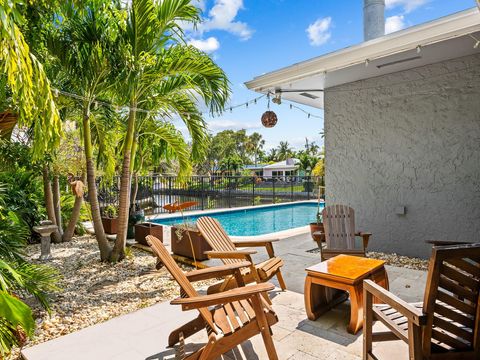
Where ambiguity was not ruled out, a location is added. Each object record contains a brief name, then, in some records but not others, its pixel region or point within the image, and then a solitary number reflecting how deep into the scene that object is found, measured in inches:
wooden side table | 115.4
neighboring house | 1670.2
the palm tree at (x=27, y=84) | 67.6
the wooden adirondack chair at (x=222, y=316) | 85.9
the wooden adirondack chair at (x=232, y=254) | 131.6
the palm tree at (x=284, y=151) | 2322.6
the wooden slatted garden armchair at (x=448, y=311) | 72.3
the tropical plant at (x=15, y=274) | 85.9
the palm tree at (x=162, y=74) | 180.7
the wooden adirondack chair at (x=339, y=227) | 192.1
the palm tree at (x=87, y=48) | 175.5
